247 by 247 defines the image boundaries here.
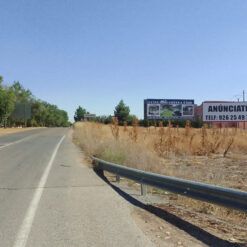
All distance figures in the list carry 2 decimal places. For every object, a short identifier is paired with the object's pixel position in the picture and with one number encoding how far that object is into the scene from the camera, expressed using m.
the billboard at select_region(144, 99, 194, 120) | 37.90
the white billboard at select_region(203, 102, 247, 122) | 24.69
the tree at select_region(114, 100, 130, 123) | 84.14
